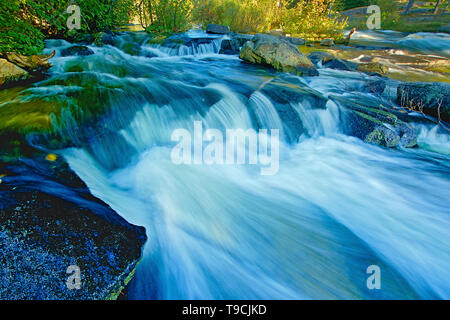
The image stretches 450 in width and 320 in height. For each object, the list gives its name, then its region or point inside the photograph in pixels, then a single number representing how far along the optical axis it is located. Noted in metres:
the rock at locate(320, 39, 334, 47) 13.35
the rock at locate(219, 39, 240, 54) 9.60
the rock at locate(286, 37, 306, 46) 13.40
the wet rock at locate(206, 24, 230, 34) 12.94
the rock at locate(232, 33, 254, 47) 10.24
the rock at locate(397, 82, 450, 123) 5.04
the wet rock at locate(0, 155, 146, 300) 1.36
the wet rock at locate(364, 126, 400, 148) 4.25
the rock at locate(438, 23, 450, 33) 19.19
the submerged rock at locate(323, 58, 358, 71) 8.70
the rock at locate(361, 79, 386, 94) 6.62
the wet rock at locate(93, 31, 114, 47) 7.36
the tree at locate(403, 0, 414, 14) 29.02
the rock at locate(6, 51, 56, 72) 4.11
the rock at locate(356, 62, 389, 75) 8.32
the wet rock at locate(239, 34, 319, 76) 7.13
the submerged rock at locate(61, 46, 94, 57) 5.95
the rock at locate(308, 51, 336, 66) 9.23
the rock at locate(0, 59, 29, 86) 3.70
